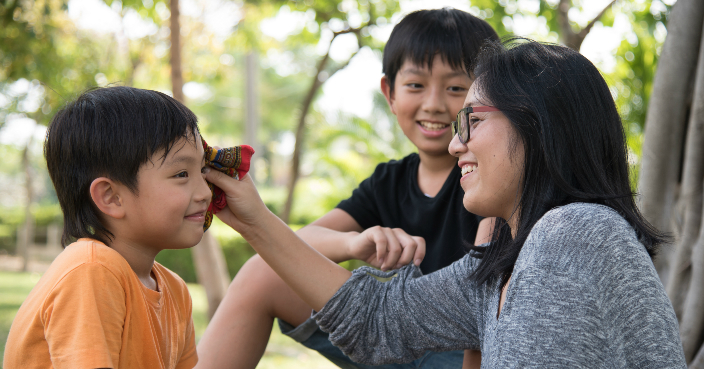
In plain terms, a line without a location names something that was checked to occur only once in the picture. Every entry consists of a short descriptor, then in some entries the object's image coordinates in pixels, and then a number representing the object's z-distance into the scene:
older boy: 2.03
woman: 1.12
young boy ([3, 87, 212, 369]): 1.38
